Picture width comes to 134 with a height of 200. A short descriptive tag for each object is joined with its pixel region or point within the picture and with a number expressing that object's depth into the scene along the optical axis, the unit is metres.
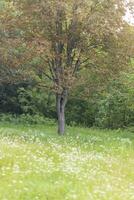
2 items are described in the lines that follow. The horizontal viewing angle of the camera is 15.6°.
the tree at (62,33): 24.03
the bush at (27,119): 38.00
